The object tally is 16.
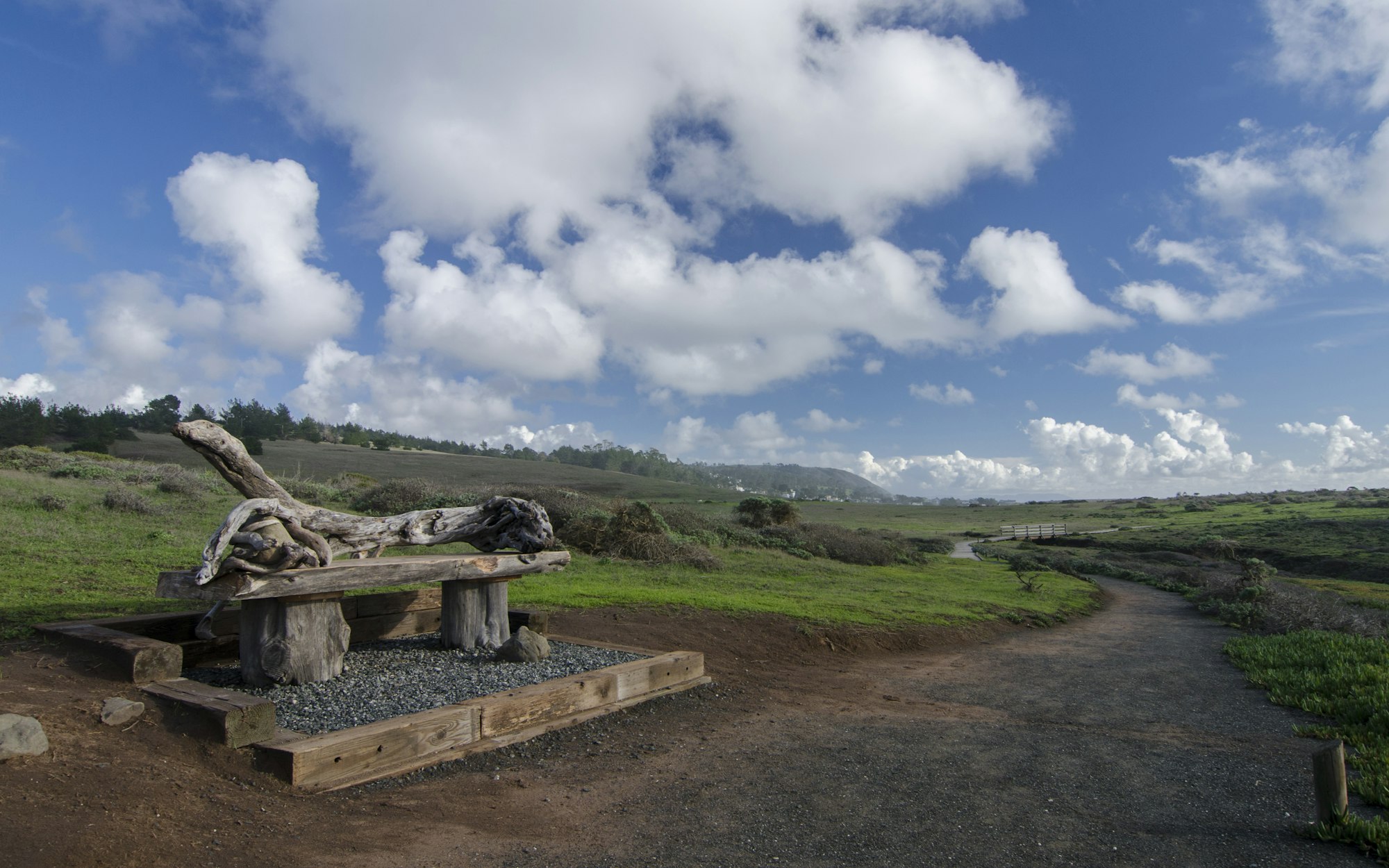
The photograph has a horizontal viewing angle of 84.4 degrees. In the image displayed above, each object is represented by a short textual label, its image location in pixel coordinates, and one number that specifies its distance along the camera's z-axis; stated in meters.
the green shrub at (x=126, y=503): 15.81
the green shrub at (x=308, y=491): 22.47
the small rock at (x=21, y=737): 4.27
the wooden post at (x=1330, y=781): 4.58
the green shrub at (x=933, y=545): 38.75
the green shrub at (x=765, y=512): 33.16
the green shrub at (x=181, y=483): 19.70
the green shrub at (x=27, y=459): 22.14
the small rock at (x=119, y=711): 5.03
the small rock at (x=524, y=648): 7.83
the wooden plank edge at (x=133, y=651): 5.75
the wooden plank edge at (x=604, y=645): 8.62
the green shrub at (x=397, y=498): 22.77
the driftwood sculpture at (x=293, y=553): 6.08
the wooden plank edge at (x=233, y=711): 4.90
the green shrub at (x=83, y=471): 20.84
